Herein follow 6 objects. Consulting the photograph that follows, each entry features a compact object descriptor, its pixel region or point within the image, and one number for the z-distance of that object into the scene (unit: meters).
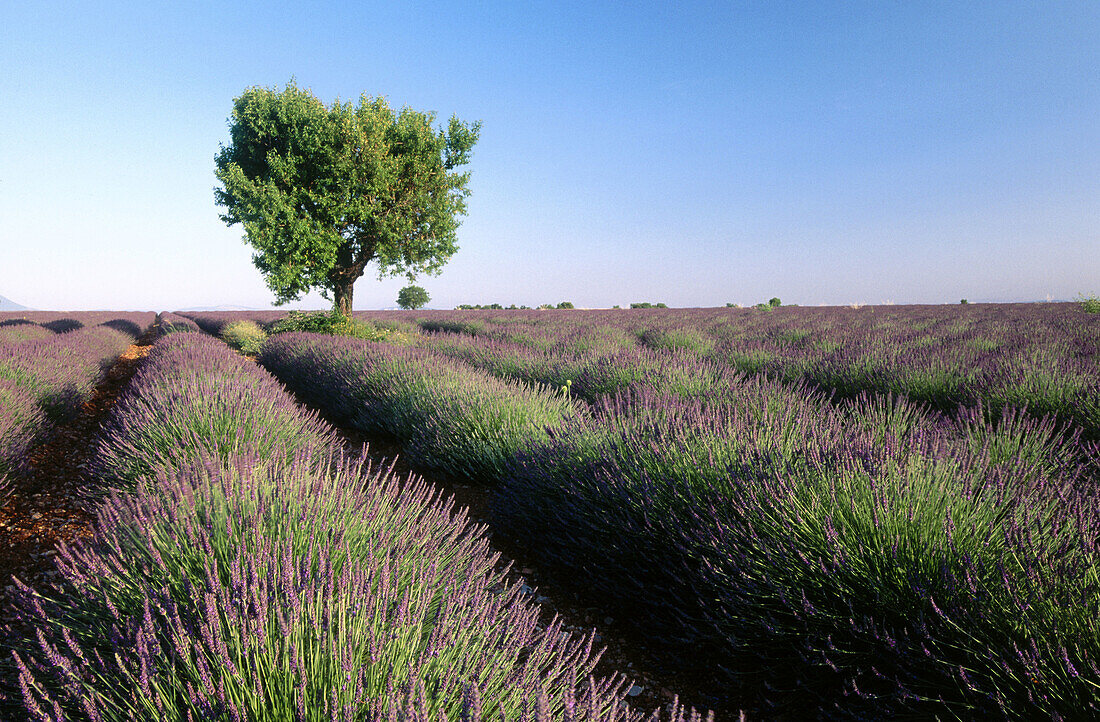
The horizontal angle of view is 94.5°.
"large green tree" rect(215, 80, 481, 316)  13.28
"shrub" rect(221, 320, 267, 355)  14.55
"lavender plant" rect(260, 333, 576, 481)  4.01
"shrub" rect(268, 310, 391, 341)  14.11
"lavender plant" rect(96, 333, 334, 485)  3.05
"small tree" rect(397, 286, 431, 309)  60.03
